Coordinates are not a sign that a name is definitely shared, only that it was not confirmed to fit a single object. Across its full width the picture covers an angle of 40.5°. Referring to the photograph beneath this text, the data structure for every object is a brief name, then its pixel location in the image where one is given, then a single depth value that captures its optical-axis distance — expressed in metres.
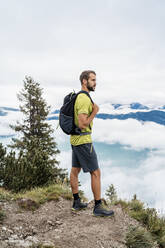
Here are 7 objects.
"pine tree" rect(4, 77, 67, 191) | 19.83
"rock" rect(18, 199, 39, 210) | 4.96
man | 3.84
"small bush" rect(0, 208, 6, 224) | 4.13
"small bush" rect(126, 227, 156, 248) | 3.60
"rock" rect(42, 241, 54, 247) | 2.99
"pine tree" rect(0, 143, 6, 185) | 8.76
